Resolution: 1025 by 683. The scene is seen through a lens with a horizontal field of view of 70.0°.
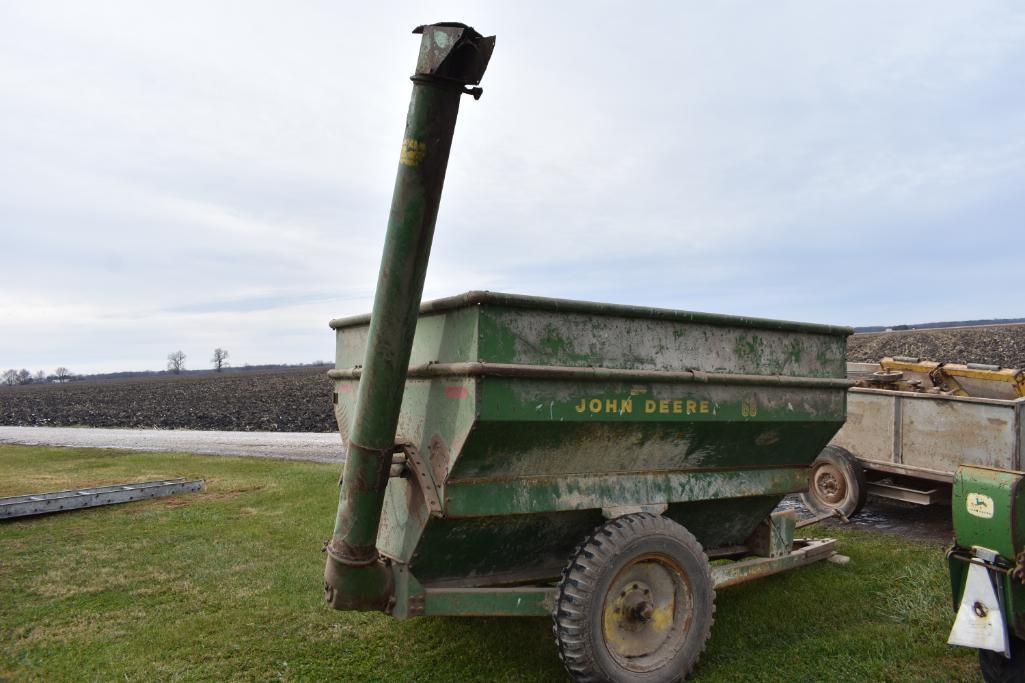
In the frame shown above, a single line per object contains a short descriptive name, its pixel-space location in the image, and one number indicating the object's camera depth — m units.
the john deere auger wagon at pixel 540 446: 3.34
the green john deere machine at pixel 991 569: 3.34
